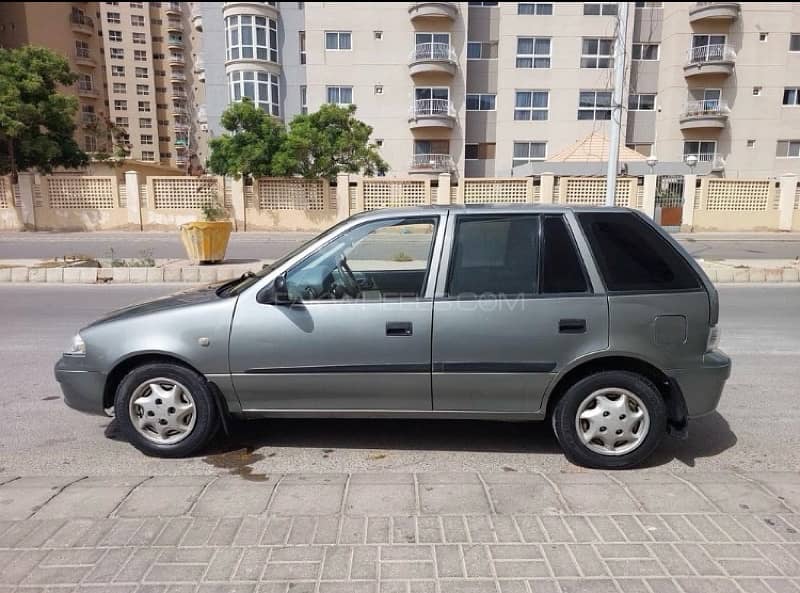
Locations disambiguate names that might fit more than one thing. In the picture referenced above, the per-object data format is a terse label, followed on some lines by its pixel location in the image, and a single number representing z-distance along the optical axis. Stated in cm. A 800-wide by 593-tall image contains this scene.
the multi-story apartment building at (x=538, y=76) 3441
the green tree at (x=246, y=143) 2412
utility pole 1313
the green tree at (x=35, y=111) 2336
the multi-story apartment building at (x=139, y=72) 5872
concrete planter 1265
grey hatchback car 332
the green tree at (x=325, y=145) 2448
